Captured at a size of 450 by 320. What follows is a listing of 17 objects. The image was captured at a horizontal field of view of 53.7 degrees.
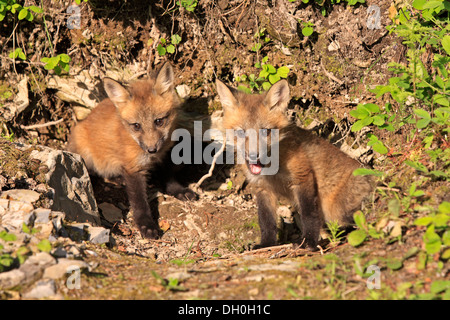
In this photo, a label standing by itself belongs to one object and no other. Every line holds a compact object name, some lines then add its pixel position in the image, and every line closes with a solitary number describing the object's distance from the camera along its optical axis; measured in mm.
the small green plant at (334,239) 3469
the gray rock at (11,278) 2449
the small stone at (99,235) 3451
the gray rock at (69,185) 3985
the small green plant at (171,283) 2596
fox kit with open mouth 3953
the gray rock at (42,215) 3094
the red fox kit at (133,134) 4684
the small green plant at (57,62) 4773
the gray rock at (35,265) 2518
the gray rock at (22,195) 3420
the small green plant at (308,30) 4547
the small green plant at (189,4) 4676
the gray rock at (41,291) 2434
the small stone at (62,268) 2549
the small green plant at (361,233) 2904
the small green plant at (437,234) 2486
